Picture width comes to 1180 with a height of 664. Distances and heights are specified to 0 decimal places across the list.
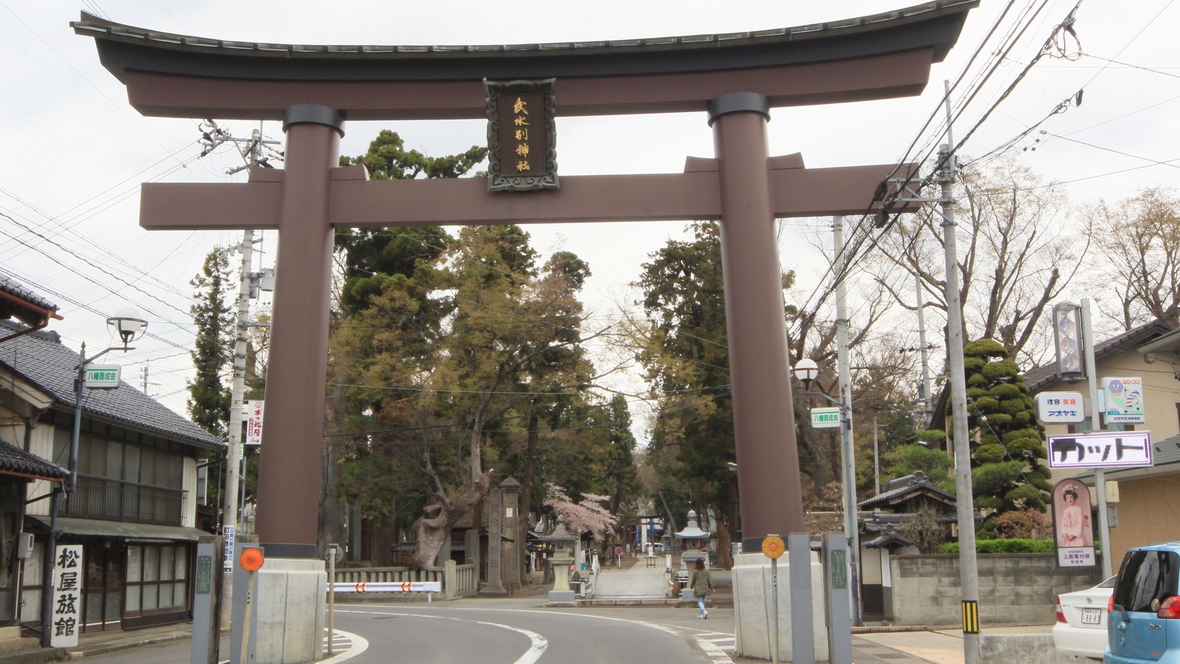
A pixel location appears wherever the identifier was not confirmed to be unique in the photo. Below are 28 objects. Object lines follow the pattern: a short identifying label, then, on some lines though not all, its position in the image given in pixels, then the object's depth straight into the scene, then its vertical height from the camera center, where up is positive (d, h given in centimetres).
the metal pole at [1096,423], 1702 +114
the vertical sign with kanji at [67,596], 1897 -203
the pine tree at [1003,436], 2466 +133
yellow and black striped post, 1313 -175
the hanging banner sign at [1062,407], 1764 +143
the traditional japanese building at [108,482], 1947 +28
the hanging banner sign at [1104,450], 1596 +59
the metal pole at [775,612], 1445 -185
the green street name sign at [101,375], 1930 +233
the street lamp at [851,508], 2208 -45
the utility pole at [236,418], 2245 +175
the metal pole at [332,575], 1860 -173
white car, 1295 -184
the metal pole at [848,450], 2211 +89
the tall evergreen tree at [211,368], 4914 +632
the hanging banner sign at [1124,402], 1728 +150
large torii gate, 1602 +577
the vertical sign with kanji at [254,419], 2593 +195
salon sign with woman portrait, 1794 -55
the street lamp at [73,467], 1872 +53
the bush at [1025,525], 2355 -91
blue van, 852 -112
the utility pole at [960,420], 1334 +99
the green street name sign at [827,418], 2156 +156
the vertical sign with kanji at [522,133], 1655 +608
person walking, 2819 -283
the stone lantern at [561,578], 3606 -333
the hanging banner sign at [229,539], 2191 -104
